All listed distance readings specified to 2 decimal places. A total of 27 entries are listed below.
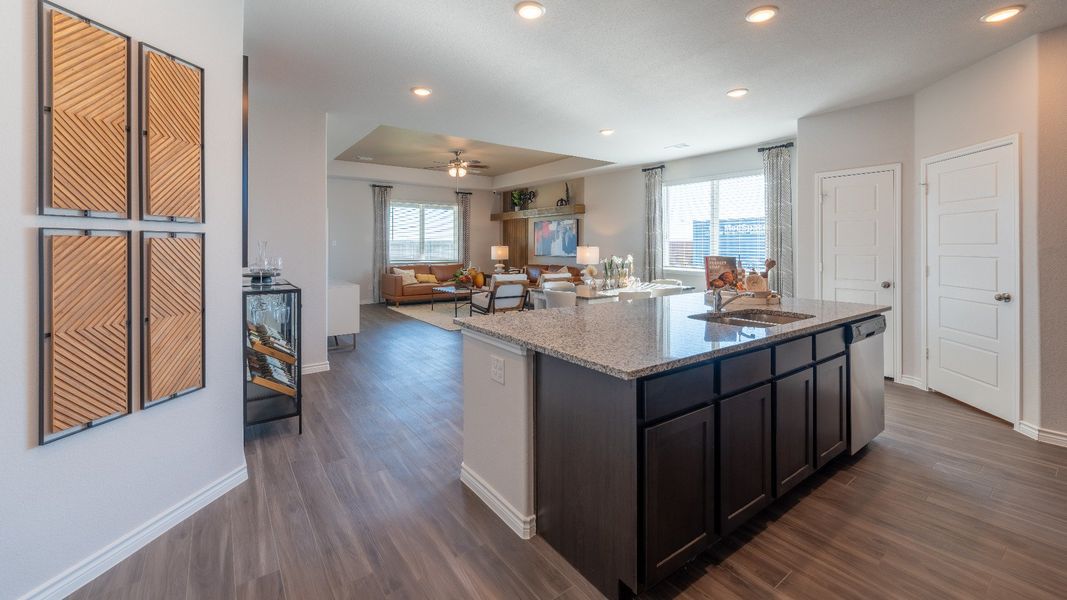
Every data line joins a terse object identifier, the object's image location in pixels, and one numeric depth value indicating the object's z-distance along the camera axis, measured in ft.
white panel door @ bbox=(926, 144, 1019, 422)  10.79
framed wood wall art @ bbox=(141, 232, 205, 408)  6.37
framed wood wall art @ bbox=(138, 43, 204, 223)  6.32
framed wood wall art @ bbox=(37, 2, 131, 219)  5.25
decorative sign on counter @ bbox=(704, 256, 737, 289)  9.62
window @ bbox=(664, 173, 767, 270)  21.89
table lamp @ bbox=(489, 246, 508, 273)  36.27
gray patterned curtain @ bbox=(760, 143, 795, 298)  20.06
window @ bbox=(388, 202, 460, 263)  35.37
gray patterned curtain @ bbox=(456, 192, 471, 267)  37.67
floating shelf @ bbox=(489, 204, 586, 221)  30.91
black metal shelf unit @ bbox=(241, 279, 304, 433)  9.61
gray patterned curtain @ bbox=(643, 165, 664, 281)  25.52
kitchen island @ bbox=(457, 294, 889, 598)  5.18
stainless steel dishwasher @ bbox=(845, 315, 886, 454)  8.73
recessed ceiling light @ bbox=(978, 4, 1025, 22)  8.96
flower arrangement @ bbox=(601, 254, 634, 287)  19.45
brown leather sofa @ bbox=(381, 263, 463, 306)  32.22
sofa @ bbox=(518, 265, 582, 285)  32.73
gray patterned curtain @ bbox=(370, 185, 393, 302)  33.78
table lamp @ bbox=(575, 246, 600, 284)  25.74
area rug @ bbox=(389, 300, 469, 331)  25.63
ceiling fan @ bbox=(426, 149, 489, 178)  27.68
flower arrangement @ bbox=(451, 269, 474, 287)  29.76
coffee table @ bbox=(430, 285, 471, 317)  28.62
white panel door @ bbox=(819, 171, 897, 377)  14.32
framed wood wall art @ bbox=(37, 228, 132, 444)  5.31
